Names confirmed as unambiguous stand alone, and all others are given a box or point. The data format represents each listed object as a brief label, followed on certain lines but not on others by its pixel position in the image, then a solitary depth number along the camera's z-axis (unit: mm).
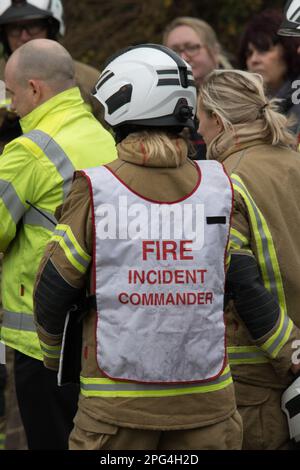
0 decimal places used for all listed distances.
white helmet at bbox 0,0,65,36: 9980
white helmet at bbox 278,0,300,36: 8924
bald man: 7466
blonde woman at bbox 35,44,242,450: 5814
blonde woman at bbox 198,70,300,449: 6576
